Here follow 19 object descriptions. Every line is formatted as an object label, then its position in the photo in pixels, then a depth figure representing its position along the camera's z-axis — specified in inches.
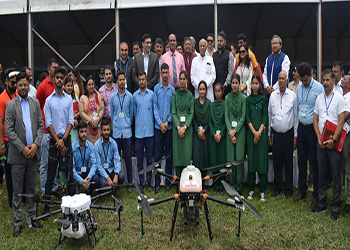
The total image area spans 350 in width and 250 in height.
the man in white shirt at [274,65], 256.2
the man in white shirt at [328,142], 186.4
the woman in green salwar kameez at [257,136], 226.5
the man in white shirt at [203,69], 259.6
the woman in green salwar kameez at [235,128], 228.7
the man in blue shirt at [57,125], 195.0
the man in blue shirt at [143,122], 241.0
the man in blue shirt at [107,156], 229.3
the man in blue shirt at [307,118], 211.6
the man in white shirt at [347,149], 185.8
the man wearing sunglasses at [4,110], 189.9
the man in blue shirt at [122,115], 242.7
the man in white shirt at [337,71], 284.2
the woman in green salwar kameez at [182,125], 233.6
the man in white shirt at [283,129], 223.9
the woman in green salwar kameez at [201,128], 236.5
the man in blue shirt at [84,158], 225.3
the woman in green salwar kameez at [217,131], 234.8
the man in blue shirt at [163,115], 241.1
